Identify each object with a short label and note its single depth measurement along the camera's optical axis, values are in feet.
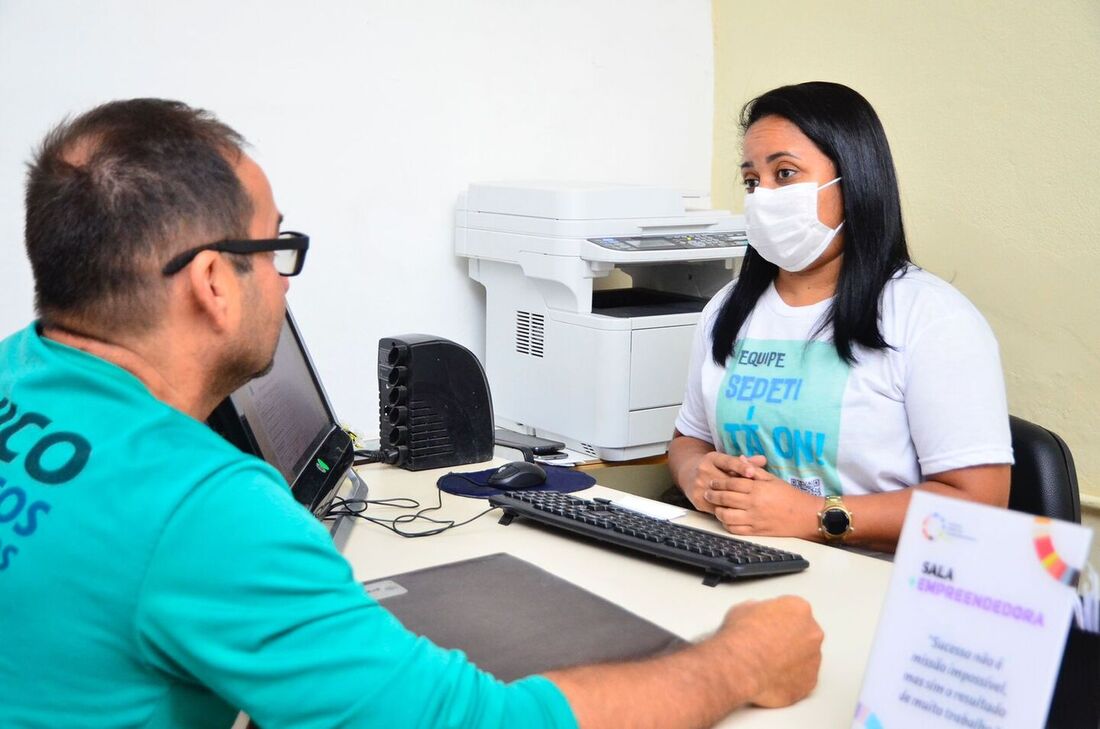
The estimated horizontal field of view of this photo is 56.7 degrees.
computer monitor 4.07
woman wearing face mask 5.12
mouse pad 5.68
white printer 7.52
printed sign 2.39
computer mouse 5.70
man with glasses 2.42
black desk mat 3.38
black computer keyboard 4.22
